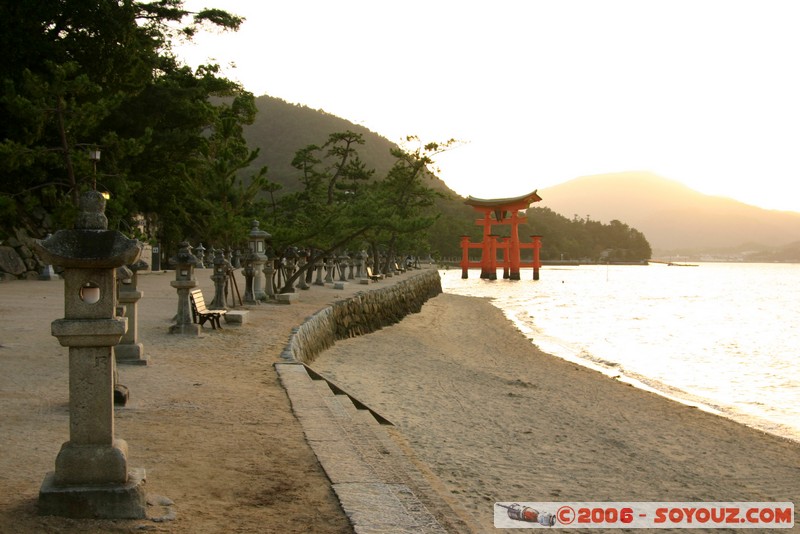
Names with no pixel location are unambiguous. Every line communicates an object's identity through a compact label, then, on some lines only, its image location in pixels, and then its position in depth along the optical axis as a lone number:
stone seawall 10.61
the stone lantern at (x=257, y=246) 15.11
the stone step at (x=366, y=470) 3.41
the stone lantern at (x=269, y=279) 16.66
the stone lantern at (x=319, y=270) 23.70
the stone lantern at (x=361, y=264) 28.41
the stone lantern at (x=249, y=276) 15.12
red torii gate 57.00
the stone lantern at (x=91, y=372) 3.34
